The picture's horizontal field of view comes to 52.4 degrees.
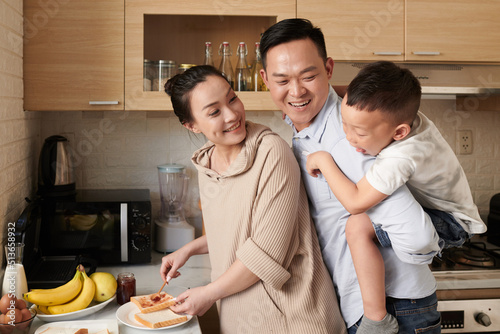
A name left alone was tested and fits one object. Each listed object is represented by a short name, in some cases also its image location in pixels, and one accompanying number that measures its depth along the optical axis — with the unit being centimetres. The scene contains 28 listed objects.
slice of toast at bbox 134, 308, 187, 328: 154
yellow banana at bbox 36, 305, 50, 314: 164
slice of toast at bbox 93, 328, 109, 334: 149
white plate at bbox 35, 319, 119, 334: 153
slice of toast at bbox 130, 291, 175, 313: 163
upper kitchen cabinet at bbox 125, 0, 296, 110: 223
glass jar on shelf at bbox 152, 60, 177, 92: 230
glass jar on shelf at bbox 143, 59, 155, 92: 227
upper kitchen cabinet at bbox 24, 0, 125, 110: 218
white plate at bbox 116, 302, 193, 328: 156
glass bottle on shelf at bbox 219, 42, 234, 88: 240
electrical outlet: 284
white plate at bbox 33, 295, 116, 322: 161
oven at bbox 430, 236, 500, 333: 210
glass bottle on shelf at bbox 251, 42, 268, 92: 238
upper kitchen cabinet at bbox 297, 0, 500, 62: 231
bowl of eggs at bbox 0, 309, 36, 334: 142
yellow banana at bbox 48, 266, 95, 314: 164
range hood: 232
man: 138
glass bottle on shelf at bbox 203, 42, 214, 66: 242
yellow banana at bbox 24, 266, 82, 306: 160
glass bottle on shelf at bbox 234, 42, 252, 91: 236
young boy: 125
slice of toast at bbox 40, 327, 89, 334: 150
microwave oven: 217
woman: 143
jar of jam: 176
